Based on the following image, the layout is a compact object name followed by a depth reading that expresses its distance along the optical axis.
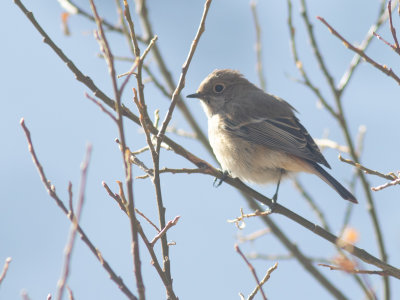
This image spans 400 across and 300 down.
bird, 10.31
